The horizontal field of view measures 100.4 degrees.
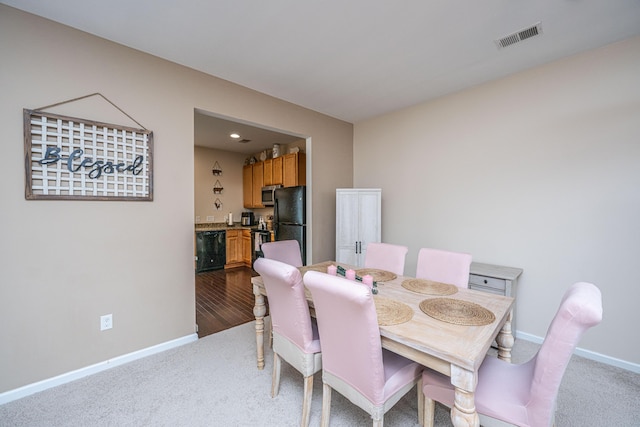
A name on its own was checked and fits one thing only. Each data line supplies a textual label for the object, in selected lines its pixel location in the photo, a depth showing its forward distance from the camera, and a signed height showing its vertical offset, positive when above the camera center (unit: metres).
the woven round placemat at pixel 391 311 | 1.39 -0.57
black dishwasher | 5.21 -0.79
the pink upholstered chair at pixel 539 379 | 1.01 -0.77
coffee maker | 6.19 -0.20
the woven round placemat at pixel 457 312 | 1.38 -0.57
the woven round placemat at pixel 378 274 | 2.16 -0.54
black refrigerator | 3.84 -0.07
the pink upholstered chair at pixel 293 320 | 1.56 -0.69
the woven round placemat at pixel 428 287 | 1.84 -0.56
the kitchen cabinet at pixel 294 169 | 4.57 +0.72
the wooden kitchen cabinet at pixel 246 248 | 5.72 -0.81
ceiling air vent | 2.03 +1.40
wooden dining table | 1.09 -0.58
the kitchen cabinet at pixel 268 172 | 5.17 +0.77
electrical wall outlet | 2.17 -0.91
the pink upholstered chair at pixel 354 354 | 1.22 -0.71
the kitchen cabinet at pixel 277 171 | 4.92 +0.75
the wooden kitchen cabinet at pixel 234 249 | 5.66 -0.83
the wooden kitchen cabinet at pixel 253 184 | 5.66 +0.59
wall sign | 1.90 +0.40
